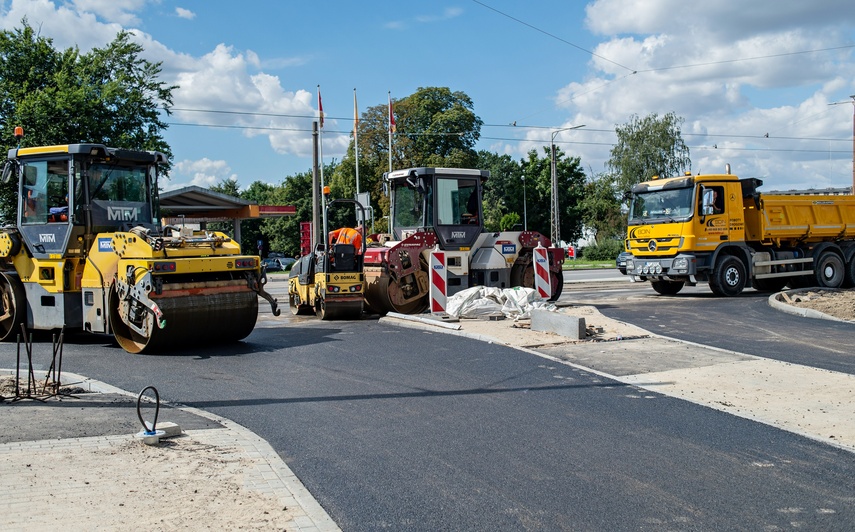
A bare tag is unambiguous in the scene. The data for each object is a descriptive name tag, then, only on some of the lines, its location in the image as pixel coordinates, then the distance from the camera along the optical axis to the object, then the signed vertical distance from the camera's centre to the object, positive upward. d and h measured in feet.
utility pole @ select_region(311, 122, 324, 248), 102.78 +8.20
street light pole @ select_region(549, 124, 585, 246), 122.62 +4.76
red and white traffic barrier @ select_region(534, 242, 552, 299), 56.18 -1.75
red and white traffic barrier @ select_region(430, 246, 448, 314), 50.60 -1.93
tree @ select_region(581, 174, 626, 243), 223.71 +11.24
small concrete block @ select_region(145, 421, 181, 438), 21.01 -4.57
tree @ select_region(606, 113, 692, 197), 218.38 +27.22
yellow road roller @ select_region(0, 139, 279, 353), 36.19 -0.16
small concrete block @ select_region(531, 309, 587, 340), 39.96 -3.83
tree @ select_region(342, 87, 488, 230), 181.78 +27.62
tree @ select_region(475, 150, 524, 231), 228.84 +20.52
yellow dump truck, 64.90 +0.93
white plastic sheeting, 49.14 -3.25
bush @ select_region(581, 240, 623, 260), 190.60 -0.17
